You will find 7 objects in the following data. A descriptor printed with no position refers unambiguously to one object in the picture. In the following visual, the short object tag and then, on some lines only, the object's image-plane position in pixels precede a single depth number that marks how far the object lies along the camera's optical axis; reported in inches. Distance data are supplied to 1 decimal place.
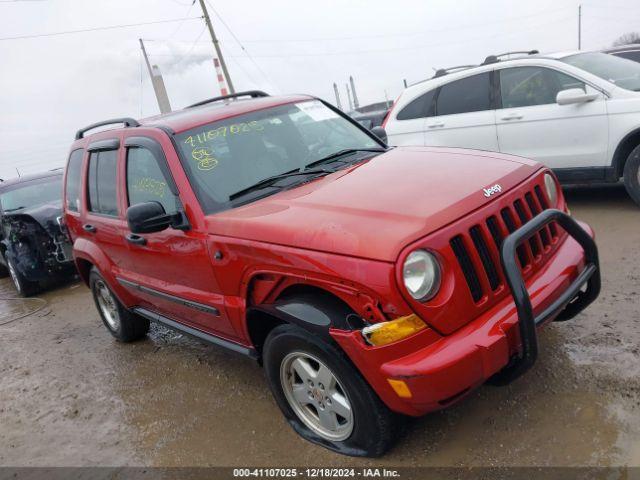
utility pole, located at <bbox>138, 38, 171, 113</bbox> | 999.6
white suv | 218.4
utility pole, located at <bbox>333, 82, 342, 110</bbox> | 1695.6
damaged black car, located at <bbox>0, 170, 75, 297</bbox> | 297.6
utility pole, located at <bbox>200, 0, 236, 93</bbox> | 1019.3
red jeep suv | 90.7
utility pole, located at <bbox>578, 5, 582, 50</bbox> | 1864.7
